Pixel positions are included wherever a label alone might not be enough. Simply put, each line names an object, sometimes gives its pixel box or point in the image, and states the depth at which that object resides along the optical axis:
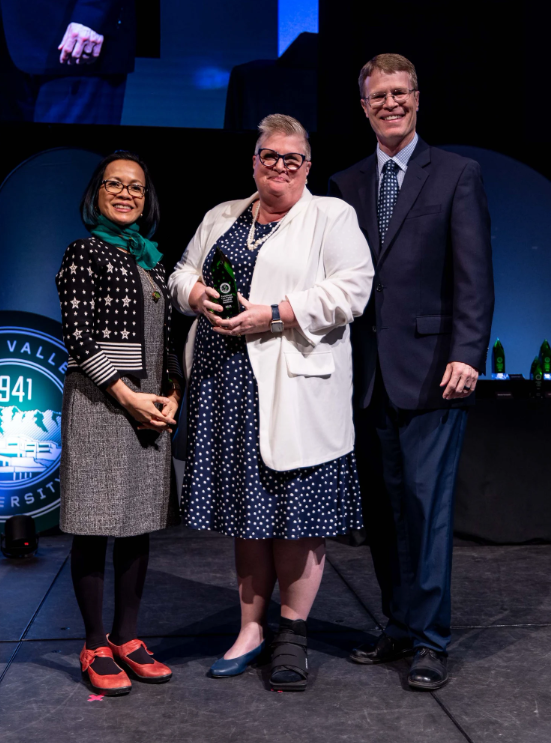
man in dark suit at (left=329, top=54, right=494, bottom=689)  2.30
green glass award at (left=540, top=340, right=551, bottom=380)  4.70
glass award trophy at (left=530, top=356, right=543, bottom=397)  4.13
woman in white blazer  2.23
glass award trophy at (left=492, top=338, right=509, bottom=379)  4.75
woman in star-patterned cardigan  2.25
